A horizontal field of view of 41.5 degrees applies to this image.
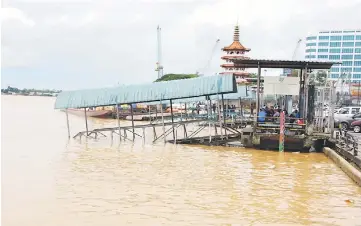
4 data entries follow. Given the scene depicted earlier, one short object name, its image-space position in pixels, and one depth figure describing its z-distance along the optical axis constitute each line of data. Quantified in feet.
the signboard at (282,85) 58.08
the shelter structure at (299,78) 56.18
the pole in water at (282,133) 53.62
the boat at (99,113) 152.00
